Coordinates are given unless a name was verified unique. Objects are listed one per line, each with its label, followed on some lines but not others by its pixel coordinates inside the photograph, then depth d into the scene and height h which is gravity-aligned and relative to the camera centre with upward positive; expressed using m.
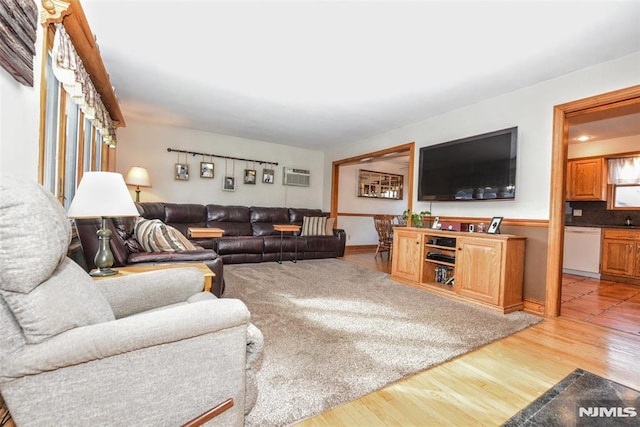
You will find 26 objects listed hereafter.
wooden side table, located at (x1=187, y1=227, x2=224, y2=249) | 4.17 -0.39
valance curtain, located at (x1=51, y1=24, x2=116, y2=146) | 1.86 +0.91
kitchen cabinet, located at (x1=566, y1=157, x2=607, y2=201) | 4.73 +0.66
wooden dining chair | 5.77 -0.44
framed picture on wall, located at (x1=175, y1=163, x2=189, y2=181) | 5.25 +0.61
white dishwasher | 4.53 -0.52
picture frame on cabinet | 3.08 -0.11
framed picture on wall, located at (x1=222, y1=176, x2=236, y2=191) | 5.71 +0.46
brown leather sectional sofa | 4.66 -0.42
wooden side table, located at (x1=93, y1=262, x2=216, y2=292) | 1.87 -0.45
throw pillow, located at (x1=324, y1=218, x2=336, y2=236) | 5.68 -0.35
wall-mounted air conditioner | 6.36 +0.72
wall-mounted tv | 3.10 +0.56
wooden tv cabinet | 2.80 -0.56
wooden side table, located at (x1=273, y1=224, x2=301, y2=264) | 4.91 -0.34
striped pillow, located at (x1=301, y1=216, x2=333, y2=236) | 5.56 -0.32
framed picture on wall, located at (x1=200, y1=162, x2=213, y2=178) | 5.47 +0.69
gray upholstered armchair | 0.71 -0.39
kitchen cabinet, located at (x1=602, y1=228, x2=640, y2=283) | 4.15 -0.51
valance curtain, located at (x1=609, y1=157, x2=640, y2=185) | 4.48 +0.78
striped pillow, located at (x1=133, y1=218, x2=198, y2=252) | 2.44 -0.28
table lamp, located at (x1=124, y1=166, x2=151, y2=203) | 4.48 +0.41
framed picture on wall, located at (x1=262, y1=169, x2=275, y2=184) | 6.10 +0.68
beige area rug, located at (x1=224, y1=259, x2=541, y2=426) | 1.46 -0.91
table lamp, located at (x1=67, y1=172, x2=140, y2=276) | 1.56 +0.00
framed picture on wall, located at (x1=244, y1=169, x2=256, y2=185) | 5.90 +0.64
